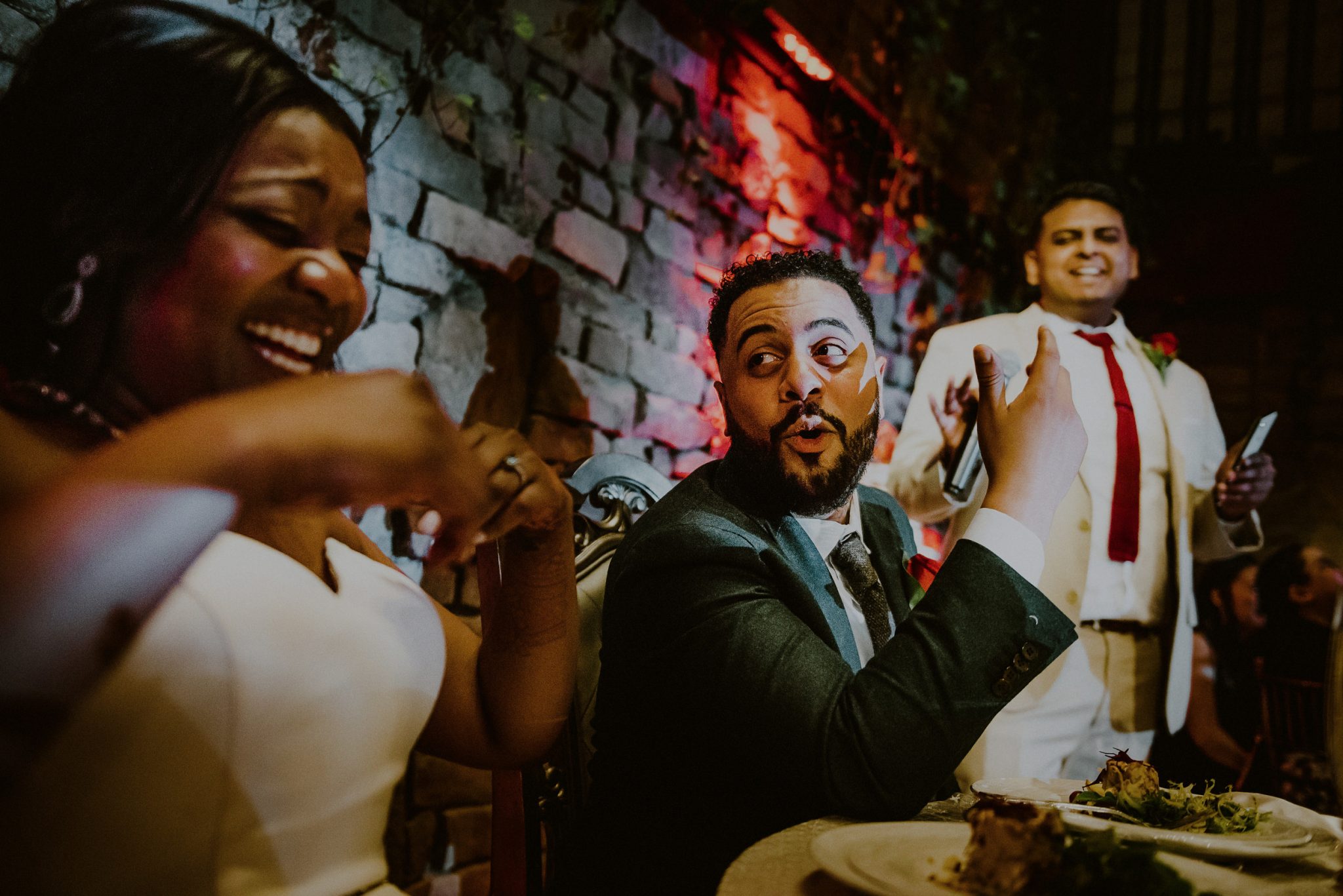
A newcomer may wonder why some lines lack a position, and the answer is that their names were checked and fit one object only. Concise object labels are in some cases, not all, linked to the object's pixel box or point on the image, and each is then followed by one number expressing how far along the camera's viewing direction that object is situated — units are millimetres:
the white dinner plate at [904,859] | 728
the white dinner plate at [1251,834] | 901
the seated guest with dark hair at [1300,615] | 4078
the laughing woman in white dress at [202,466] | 630
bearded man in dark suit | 1076
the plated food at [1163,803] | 1030
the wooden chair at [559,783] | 1359
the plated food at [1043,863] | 708
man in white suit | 2354
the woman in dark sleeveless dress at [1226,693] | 4004
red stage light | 3590
